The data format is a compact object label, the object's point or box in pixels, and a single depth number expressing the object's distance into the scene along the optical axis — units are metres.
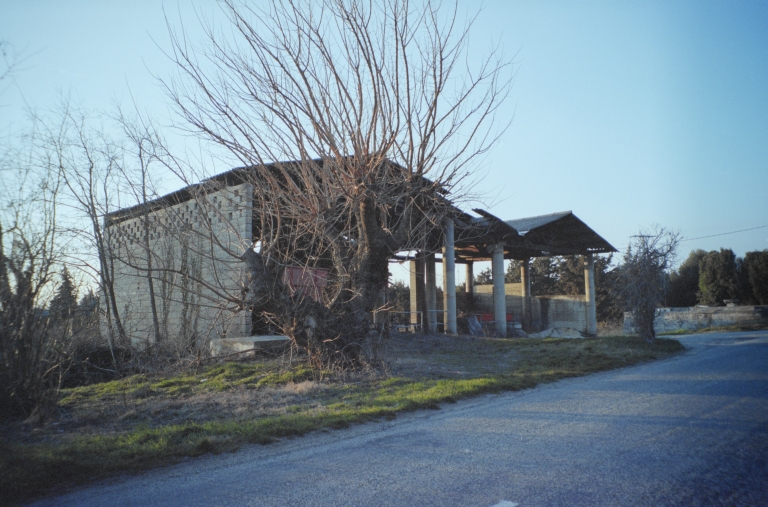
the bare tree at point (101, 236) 10.75
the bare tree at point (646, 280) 17.33
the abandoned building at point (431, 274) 10.57
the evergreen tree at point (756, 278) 41.09
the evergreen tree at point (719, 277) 42.31
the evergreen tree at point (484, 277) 47.44
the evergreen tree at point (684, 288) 47.75
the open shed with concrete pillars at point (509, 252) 20.74
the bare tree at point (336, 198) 7.63
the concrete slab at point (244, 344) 11.55
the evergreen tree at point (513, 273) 48.44
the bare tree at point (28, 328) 5.68
